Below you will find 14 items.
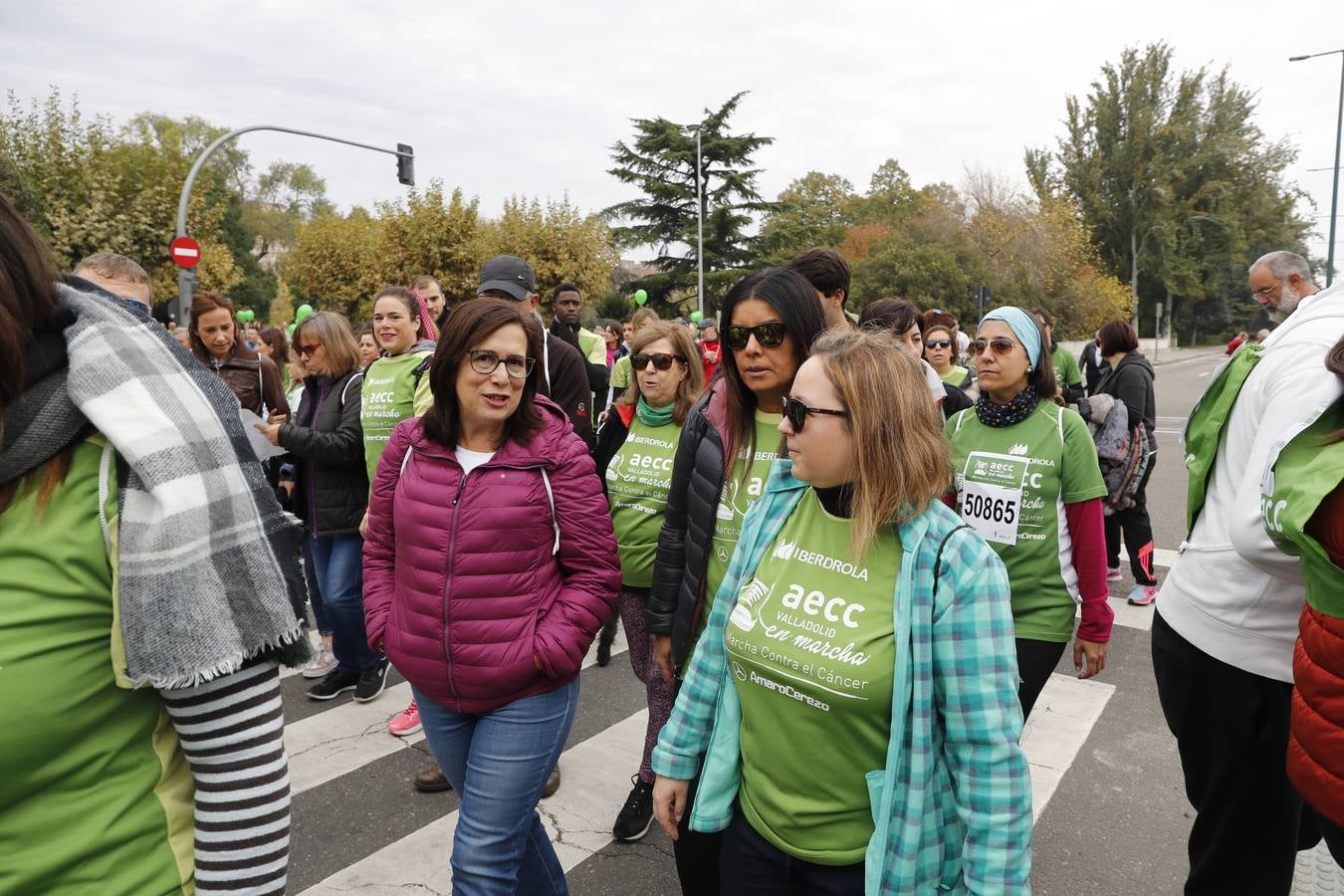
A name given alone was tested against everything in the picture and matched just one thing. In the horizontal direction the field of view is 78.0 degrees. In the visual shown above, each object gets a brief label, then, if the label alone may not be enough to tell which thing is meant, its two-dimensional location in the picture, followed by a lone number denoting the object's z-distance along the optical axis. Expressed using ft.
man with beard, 6.73
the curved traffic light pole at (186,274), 46.83
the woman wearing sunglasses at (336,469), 14.64
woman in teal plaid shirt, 5.52
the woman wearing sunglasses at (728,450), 8.94
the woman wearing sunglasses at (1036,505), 10.05
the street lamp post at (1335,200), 83.46
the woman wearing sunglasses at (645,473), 11.43
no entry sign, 46.93
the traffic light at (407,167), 59.47
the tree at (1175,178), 160.35
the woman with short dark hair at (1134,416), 21.06
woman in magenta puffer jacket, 7.70
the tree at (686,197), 127.13
